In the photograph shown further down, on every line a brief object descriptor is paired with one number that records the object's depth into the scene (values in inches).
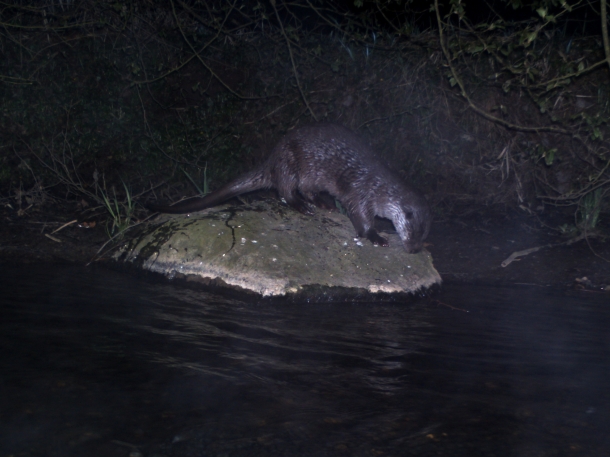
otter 176.1
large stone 143.4
